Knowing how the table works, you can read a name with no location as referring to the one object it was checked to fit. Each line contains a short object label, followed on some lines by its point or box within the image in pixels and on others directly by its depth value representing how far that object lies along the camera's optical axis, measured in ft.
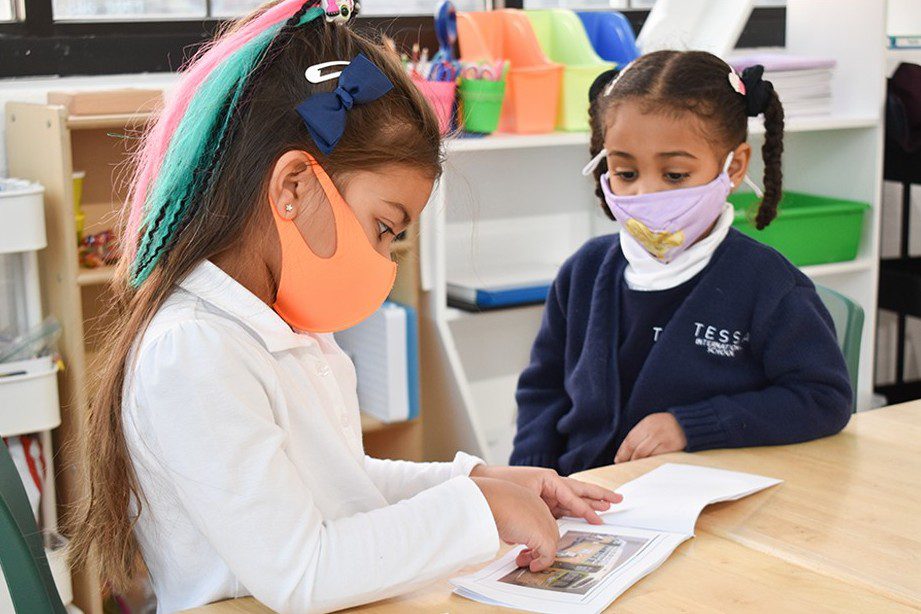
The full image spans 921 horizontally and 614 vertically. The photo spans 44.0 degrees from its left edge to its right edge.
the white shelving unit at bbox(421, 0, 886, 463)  9.80
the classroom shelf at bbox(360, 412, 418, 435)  8.39
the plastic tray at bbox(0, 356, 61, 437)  6.91
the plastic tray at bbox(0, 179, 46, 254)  6.81
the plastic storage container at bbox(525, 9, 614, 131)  8.83
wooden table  3.35
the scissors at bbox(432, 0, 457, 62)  8.73
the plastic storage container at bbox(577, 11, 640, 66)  9.34
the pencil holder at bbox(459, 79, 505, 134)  8.32
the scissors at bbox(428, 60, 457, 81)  8.26
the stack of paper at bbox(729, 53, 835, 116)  9.84
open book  3.34
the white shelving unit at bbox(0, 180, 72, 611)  6.85
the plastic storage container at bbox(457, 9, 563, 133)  8.68
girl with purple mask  4.92
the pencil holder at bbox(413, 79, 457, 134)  7.98
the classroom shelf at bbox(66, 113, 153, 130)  7.01
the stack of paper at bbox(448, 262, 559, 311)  8.52
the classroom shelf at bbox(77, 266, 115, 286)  7.20
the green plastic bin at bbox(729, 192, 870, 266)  9.68
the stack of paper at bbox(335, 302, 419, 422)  8.23
